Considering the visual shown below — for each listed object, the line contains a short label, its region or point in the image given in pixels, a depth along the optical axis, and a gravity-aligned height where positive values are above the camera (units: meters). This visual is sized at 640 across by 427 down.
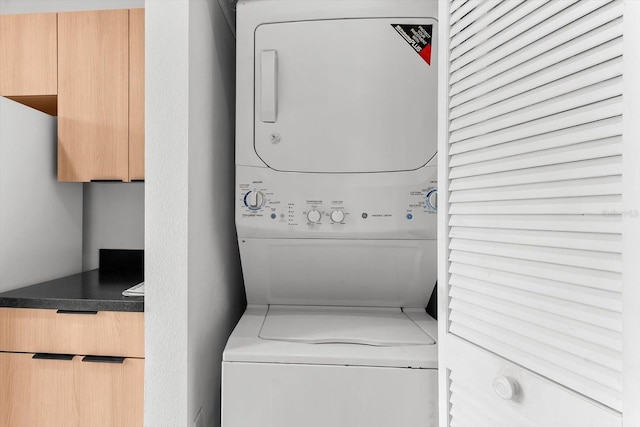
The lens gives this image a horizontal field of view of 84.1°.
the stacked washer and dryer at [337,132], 1.29 +0.29
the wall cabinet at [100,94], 1.70 +0.55
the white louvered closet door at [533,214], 0.59 +0.00
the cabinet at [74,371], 1.34 -0.62
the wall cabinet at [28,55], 1.72 +0.74
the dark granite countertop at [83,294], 1.34 -0.36
